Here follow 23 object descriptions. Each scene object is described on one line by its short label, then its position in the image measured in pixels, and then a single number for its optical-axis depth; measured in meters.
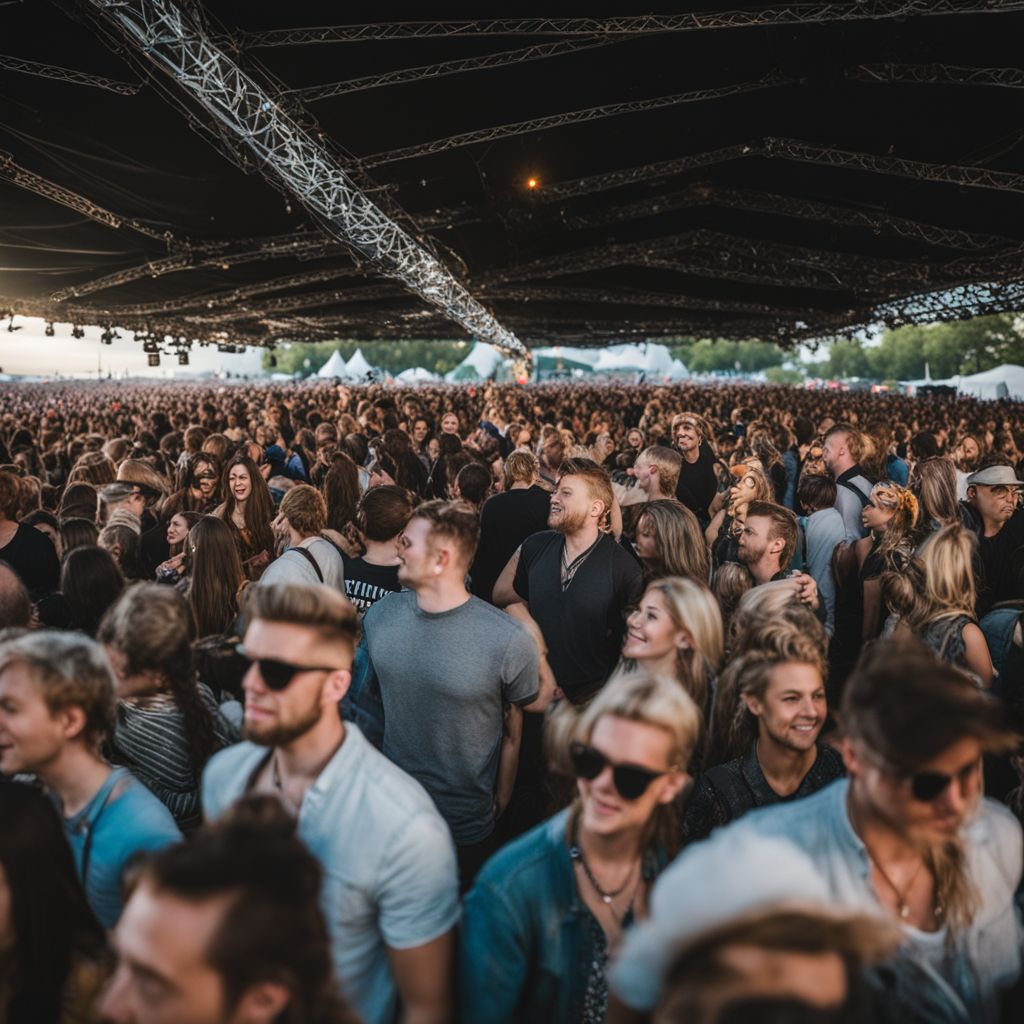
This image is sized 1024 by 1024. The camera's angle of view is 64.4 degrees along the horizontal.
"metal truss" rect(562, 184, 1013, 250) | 11.41
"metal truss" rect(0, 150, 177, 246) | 8.91
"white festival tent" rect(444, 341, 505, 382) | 55.56
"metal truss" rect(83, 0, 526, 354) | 5.15
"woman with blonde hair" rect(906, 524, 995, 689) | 3.16
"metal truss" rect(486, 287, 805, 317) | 19.80
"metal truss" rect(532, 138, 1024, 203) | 8.96
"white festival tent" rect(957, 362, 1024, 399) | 35.12
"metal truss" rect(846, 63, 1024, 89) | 6.58
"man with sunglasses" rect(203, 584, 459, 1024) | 1.66
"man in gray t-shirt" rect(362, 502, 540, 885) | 2.67
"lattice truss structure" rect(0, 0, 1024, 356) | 6.10
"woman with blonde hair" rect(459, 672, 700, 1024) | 1.63
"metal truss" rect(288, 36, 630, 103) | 6.50
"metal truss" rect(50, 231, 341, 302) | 13.06
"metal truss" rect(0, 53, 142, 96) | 6.28
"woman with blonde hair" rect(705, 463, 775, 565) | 4.57
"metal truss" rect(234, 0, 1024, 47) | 5.79
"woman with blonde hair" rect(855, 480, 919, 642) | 4.20
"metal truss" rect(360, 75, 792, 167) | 7.51
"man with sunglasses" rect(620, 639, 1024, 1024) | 1.45
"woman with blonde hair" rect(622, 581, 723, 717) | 2.78
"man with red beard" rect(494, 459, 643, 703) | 3.57
